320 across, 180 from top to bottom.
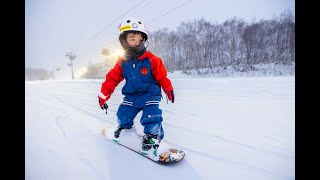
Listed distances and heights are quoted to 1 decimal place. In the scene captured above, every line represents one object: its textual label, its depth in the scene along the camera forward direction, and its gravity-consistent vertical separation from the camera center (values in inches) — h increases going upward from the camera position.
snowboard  70.7 -20.7
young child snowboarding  81.9 +3.6
